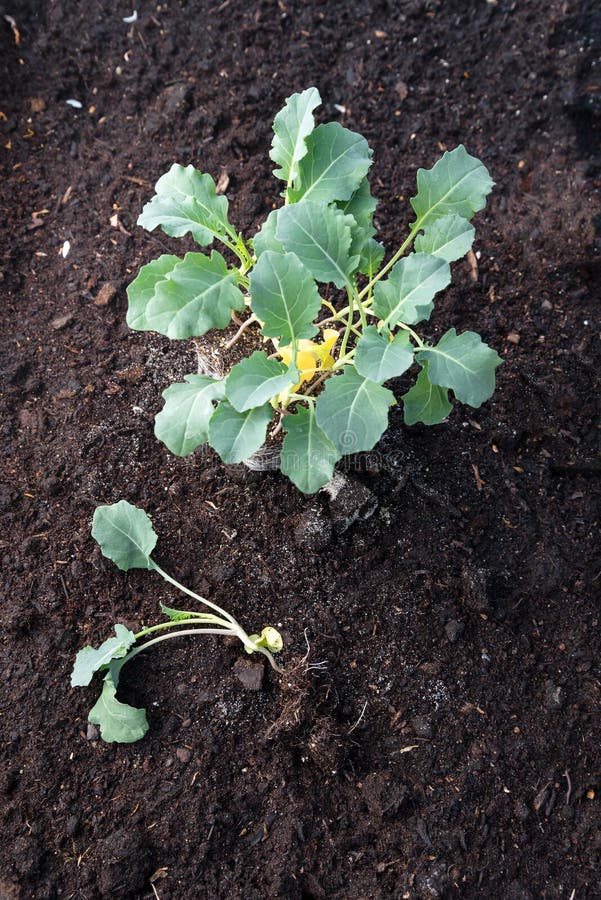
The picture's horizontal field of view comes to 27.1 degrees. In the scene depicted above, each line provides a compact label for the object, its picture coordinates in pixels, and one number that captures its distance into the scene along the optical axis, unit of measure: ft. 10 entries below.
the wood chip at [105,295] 2.95
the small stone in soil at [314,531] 2.66
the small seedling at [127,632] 2.47
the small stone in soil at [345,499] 2.66
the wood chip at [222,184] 3.09
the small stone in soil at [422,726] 2.54
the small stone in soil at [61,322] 2.94
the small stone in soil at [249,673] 2.56
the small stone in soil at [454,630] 2.62
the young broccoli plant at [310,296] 2.30
